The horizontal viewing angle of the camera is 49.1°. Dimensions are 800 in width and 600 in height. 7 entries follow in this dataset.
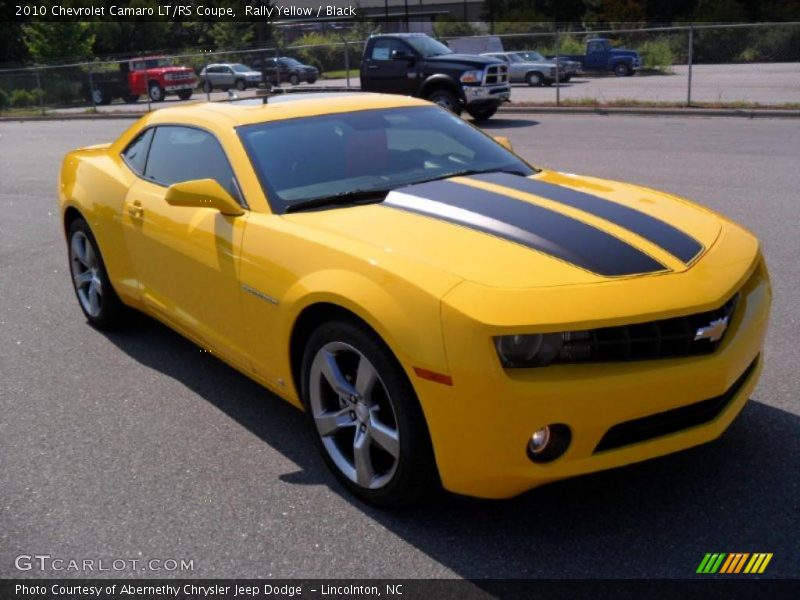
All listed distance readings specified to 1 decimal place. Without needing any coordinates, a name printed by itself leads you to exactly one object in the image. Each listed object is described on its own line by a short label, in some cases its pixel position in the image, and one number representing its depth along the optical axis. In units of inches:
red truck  1385.3
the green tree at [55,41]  1797.5
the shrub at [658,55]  1359.9
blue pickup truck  1445.6
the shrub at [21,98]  1385.3
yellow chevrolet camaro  113.1
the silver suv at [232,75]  1454.2
